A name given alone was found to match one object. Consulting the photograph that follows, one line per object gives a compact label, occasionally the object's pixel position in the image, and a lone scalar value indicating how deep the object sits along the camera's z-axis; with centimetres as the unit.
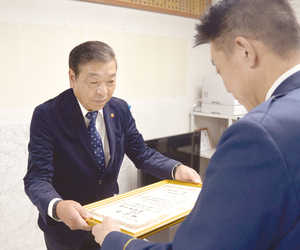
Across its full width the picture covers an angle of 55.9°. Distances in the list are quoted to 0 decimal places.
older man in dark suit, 126
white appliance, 295
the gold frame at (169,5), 252
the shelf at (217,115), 295
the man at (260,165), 48
